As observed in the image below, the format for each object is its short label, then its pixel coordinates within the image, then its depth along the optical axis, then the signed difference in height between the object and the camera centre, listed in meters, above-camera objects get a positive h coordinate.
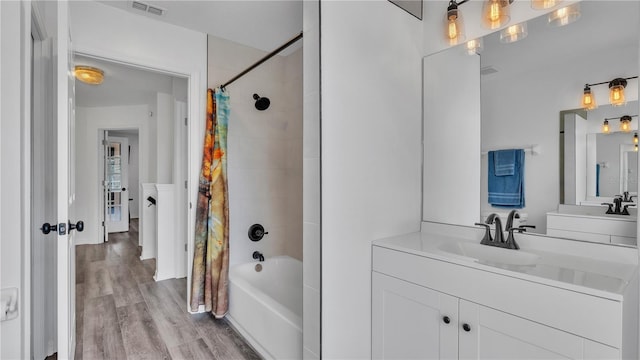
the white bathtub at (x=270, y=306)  1.85 -0.92
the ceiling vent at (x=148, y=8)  2.23 +1.22
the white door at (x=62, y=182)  1.37 -0.02
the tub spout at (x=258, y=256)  2.88 -0.71
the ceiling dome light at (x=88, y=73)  3.03 +1.01
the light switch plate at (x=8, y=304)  0.99 -0.40
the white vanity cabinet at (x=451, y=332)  1.08 -0.61
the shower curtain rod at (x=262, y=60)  2.10 +0.86
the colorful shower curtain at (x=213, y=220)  2.50 -0.34
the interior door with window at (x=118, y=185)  6.39 -0.16
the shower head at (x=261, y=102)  2.91 +0.70
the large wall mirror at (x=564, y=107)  1.37 +0.36
